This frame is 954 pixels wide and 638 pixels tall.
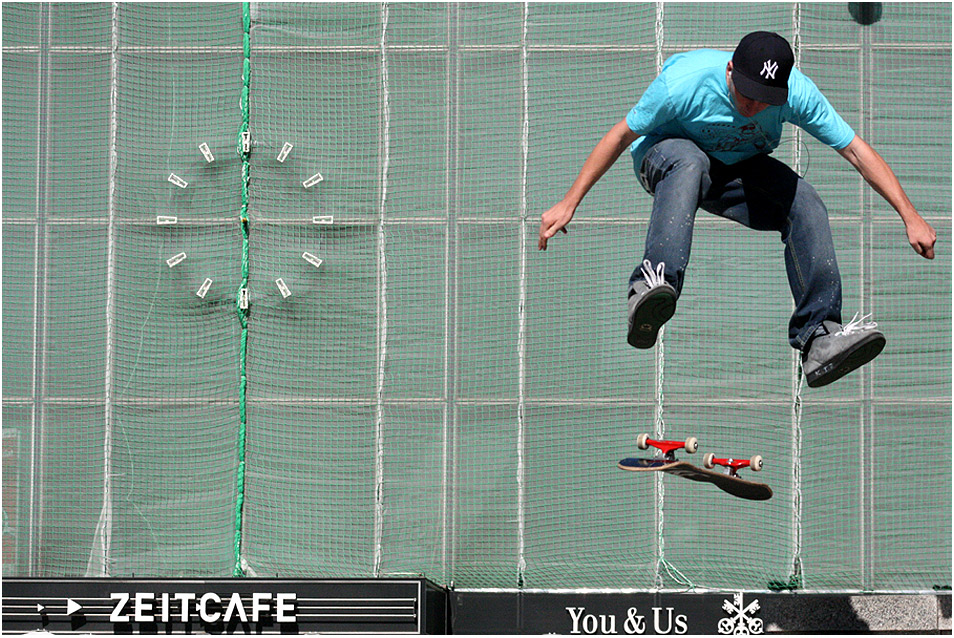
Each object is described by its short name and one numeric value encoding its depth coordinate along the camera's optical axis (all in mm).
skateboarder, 14023
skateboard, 15834
